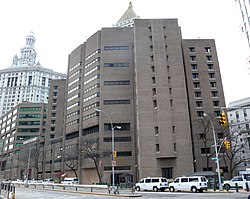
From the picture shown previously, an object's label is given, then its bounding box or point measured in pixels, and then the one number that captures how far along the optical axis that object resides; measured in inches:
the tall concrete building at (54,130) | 3401.1
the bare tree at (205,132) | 2332.7
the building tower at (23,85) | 7022.6
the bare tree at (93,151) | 2481.5
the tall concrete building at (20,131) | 4398.6
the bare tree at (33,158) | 3773.6
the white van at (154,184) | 1358.3
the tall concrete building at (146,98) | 2249.0
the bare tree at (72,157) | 2868.4
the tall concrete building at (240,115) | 3141.7
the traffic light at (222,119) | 859.1
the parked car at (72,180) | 2501.2
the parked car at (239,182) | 1292.1
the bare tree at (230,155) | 2273.4
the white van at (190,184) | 1178.7
